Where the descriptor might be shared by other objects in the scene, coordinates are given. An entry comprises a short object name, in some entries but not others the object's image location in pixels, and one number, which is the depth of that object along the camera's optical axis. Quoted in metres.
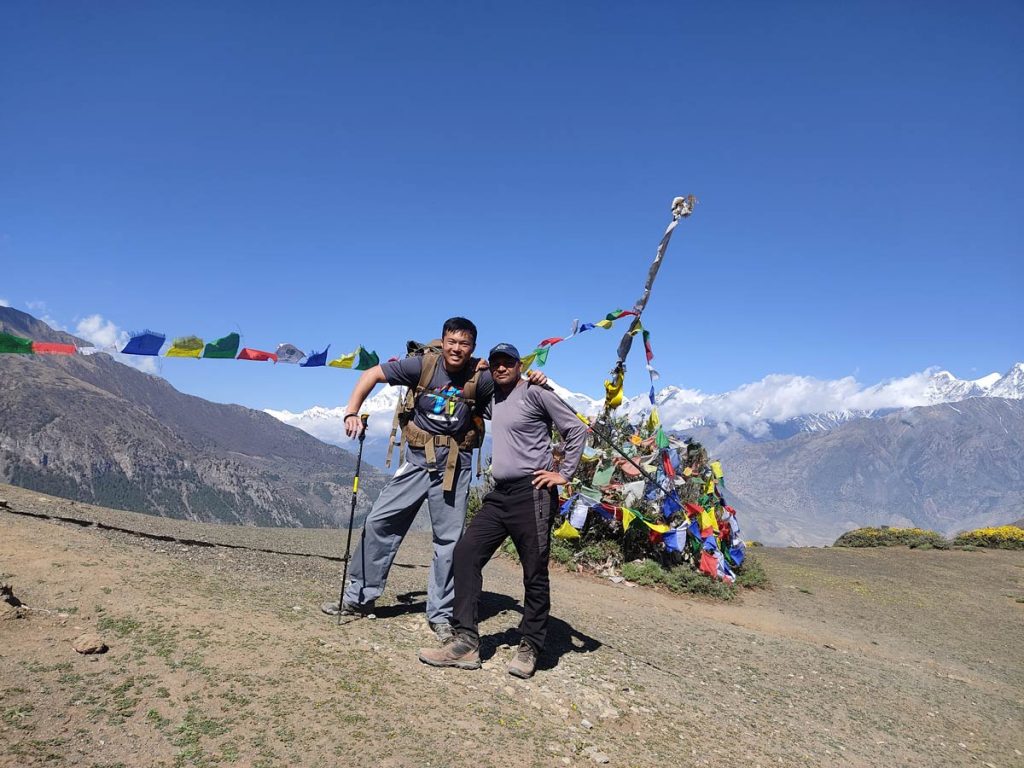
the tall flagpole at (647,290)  10.48
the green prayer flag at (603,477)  11.40
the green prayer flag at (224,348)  9.37
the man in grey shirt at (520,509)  4.85
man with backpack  5.29
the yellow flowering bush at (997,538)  21.69
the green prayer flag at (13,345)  8.97
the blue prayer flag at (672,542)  10.95
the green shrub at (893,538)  21.03
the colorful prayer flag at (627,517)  10.66
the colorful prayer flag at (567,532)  10.82
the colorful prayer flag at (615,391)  11.20
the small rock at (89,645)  4.00
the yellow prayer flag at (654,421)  12.62
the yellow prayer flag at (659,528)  10.79
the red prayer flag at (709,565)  11.19
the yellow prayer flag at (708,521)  11.54
